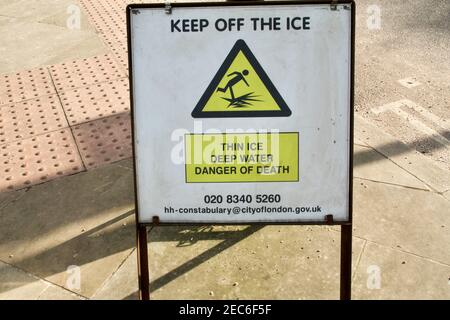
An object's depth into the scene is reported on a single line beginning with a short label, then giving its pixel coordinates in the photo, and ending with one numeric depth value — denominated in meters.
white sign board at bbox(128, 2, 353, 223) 2.68
